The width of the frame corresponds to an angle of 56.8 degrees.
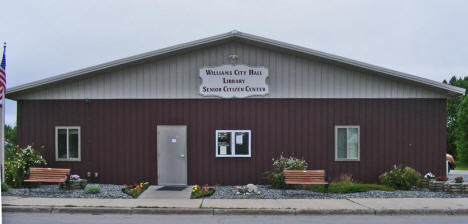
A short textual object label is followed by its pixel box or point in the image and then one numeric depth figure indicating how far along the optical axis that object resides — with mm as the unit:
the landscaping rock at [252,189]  12927
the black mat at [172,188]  14008
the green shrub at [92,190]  12695
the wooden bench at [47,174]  13609
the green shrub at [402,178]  14177
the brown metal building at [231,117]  15188
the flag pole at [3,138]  13902
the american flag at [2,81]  13805
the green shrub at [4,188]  12778
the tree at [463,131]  49219
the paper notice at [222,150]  15259
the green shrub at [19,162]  14023
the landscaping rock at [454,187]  13250
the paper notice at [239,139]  15273
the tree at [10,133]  31922
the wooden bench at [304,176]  13352
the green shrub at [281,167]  14195
